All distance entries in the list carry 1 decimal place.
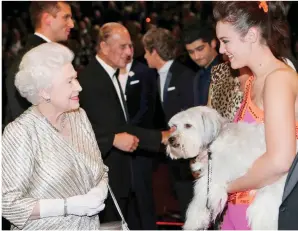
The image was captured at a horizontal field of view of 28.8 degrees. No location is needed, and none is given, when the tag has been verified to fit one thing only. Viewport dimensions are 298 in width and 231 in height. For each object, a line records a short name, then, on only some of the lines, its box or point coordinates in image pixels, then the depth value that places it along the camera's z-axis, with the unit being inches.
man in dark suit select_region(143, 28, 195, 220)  231.9
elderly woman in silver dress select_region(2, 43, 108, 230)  103.3
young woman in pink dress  98.3
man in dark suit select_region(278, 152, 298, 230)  90.3
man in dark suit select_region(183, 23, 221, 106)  232.2
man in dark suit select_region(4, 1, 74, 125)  187.3
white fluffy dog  105.5
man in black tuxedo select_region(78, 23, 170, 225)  194.9
